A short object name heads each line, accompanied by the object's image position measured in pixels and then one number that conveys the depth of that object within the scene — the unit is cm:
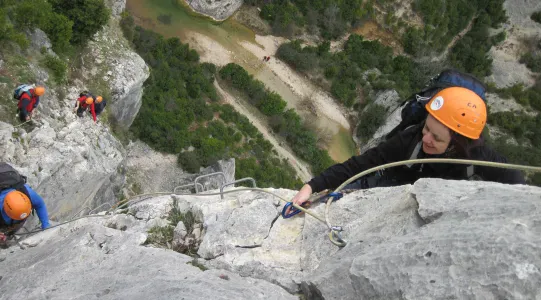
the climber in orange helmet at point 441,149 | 493
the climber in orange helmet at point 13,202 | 799
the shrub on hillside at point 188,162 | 2495
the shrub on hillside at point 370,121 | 3559
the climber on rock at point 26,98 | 1180
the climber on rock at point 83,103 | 1511
